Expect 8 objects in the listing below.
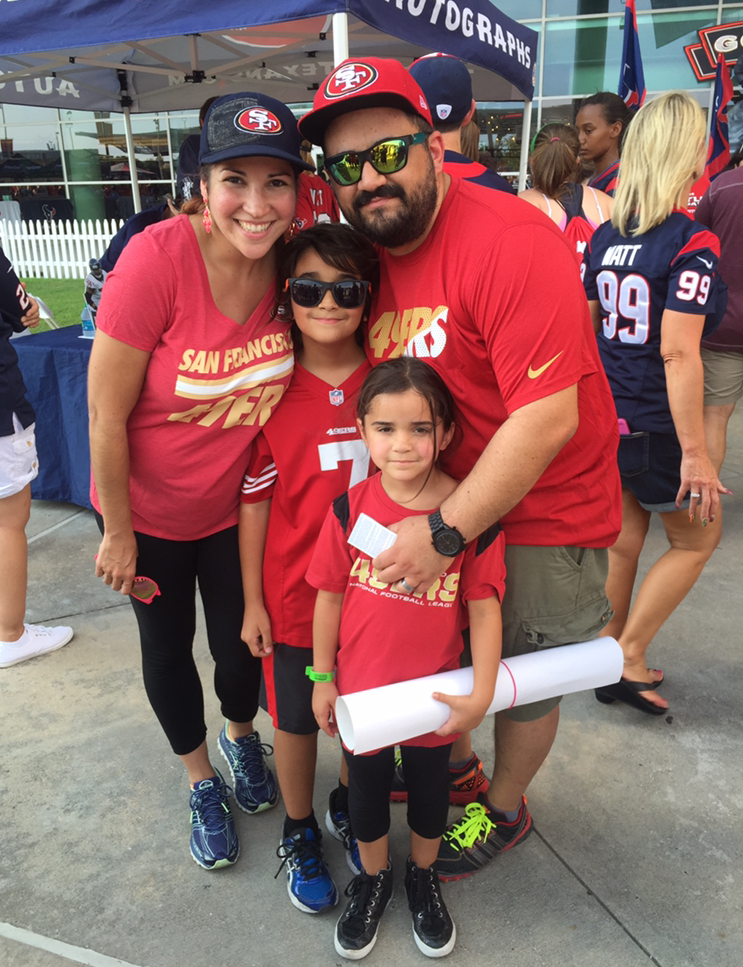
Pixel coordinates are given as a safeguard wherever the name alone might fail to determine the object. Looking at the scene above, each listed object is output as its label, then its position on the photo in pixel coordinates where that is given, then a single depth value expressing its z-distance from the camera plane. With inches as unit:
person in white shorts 116.0
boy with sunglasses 66.9
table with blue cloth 167.2
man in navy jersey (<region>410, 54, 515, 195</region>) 107.0
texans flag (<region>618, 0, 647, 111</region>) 223.3
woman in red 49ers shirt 65.1
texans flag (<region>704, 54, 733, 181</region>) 234.1
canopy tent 132.8
